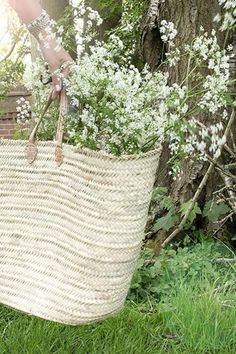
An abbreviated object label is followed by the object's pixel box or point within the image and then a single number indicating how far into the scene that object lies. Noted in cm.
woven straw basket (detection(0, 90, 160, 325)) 179
